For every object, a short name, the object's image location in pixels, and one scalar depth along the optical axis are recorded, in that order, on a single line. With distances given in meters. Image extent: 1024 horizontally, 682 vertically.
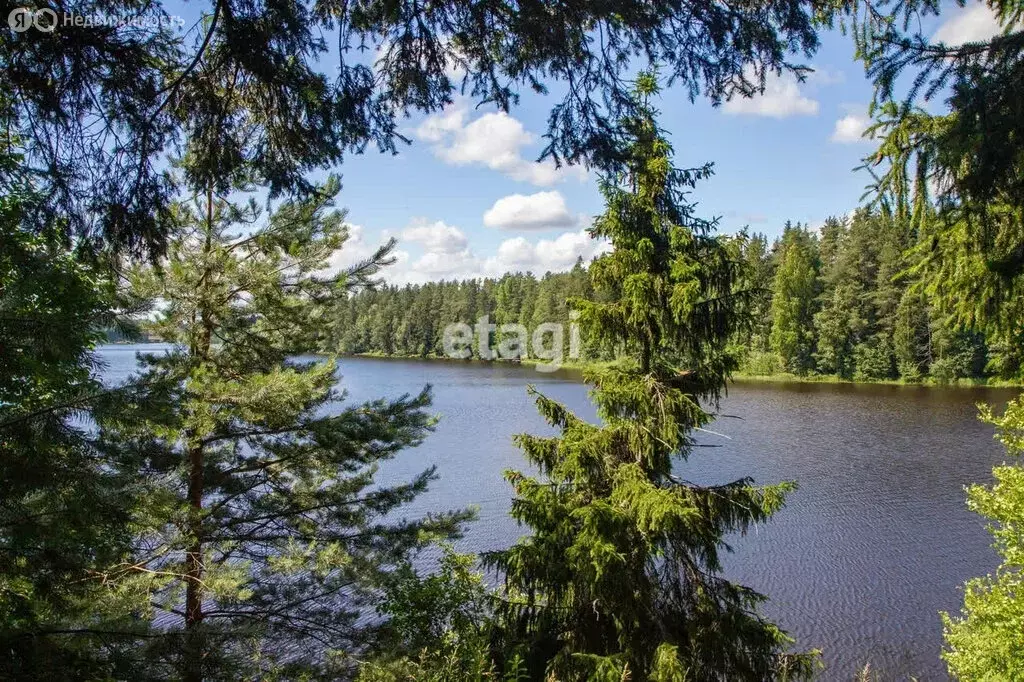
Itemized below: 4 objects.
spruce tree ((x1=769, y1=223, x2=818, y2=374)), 52.75
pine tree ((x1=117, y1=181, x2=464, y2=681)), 5.60
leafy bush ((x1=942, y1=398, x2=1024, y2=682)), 7.49
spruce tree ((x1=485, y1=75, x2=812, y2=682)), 6.45
